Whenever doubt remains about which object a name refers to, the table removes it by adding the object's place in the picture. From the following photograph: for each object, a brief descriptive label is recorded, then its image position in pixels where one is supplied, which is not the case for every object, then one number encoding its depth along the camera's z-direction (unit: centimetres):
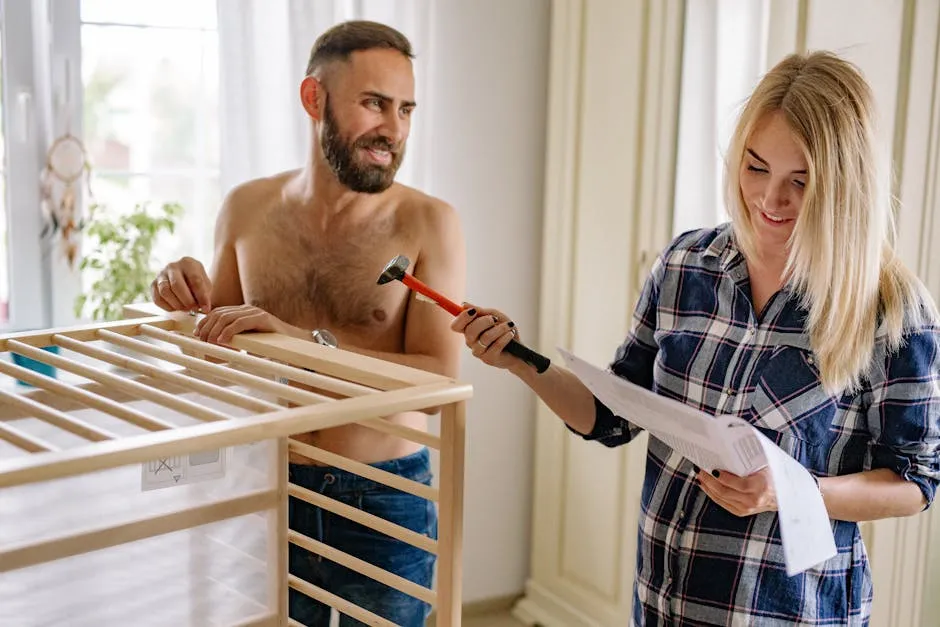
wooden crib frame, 82
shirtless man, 165
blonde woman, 119
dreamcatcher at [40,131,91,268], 244
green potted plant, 237
